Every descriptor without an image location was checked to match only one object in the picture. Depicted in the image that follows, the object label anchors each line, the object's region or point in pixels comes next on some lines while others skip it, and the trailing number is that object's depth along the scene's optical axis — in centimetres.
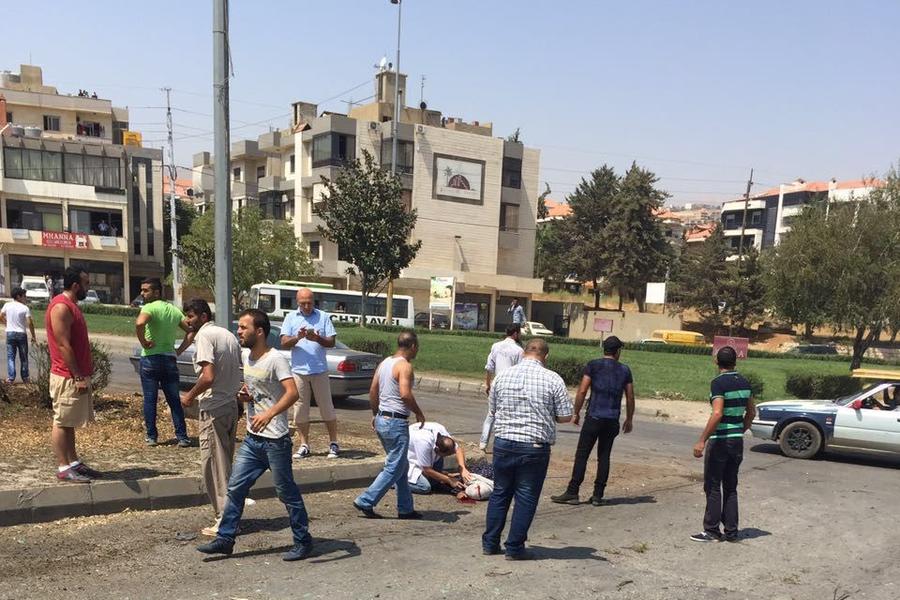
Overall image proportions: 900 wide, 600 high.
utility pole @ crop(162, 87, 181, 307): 3553
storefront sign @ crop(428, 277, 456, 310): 3988
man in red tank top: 514
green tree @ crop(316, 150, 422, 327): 2950
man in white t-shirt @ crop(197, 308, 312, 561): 429
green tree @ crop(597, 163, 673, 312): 5294
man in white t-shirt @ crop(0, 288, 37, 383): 1032
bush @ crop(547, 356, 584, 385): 1645
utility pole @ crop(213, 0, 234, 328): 726
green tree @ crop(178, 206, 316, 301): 3528
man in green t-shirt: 655
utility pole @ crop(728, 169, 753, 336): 4894
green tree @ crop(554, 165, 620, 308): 5475
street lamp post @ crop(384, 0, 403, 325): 3682
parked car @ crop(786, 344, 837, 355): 4072
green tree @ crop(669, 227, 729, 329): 5059
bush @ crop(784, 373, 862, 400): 1470
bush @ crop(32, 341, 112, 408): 764
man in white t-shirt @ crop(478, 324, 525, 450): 814
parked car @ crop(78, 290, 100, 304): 4003
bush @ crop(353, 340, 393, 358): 1716
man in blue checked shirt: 446
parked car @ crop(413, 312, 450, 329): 4122
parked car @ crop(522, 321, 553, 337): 4130
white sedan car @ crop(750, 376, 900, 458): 916
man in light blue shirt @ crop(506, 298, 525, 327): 2339
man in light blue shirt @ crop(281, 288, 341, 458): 684
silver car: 1112
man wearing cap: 619
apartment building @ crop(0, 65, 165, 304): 4353
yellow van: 4425
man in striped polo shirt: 536
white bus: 3350
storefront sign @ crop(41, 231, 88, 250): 4375
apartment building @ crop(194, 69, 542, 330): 4531
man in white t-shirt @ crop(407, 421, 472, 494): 634
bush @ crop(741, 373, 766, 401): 1516
